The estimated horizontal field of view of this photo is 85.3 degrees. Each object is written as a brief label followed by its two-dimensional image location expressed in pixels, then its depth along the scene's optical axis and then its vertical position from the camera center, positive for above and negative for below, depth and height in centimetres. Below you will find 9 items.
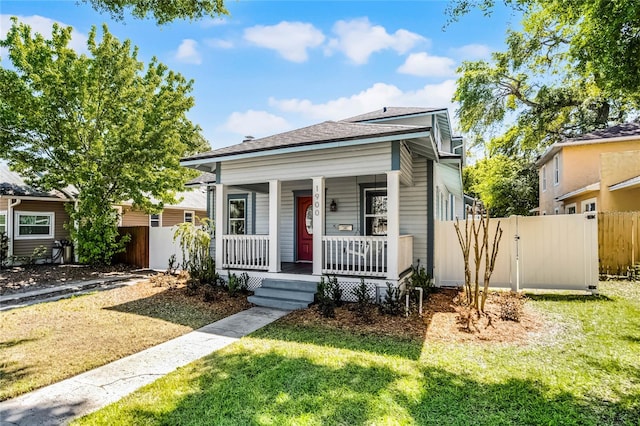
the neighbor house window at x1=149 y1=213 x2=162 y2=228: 2017 +4
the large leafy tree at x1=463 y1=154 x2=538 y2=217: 2731 +265
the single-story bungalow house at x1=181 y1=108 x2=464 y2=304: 767 +85
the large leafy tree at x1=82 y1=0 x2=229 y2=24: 607 +388
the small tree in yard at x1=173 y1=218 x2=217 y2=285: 946 -92
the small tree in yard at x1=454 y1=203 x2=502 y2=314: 706 -124
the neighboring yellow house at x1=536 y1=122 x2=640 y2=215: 1366 +220
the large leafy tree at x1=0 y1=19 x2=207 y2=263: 1242 +362
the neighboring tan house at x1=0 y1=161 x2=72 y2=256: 1487 +27
